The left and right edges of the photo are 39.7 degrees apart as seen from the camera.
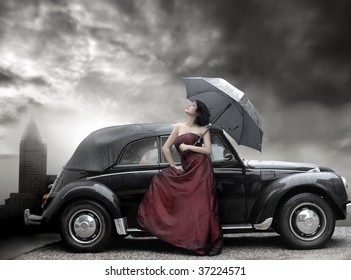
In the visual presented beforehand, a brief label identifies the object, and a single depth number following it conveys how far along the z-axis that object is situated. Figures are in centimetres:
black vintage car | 553
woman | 547
